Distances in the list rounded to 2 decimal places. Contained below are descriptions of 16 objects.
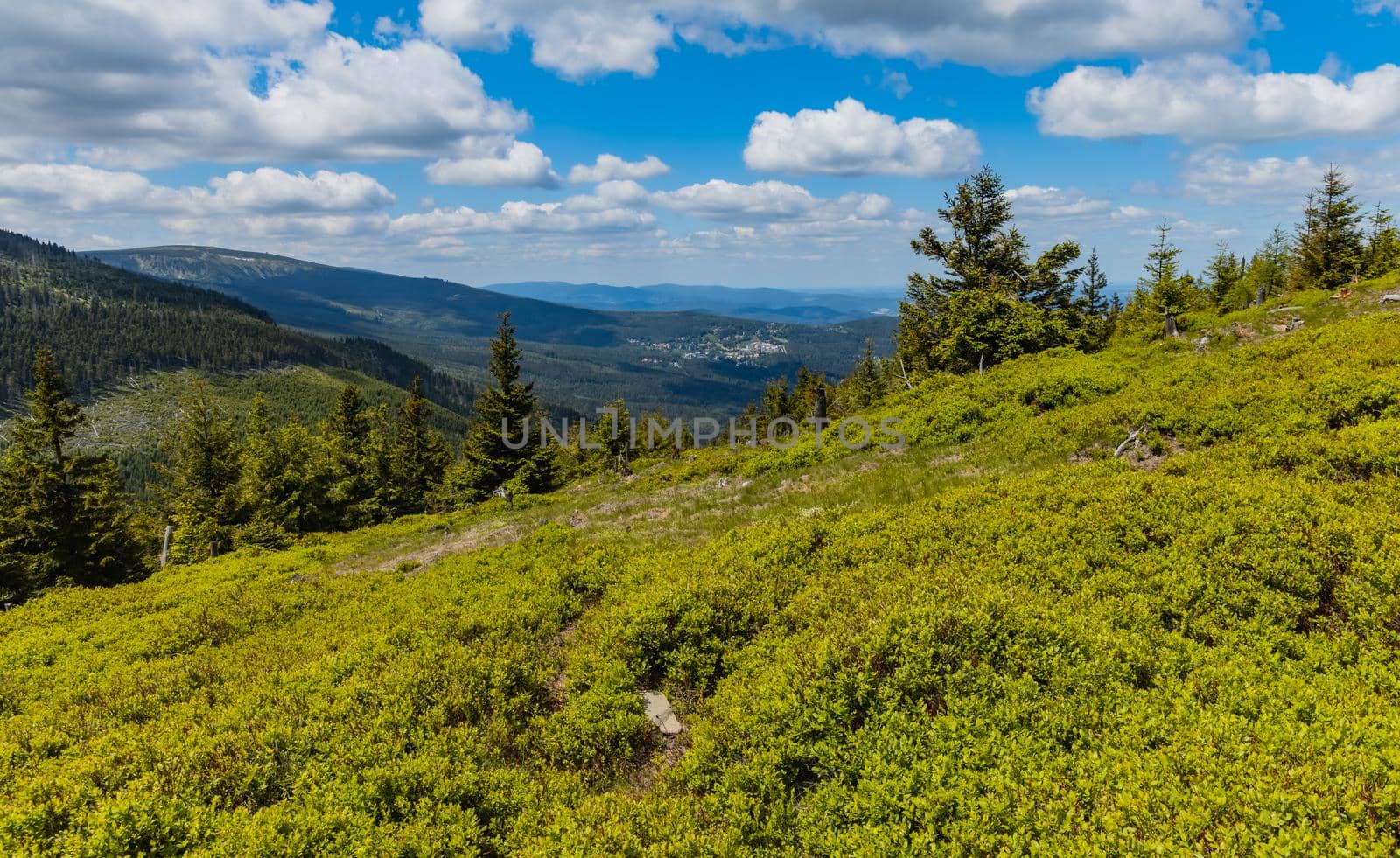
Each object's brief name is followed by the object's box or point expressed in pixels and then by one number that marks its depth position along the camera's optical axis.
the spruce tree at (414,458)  57.22
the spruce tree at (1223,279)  52.81
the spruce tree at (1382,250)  43.78
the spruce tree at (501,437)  47.28
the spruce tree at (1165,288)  47.44
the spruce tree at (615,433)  67.62
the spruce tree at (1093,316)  37.25
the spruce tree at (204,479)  39.41
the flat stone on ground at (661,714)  7.50
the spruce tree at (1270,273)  50.81
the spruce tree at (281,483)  41.40
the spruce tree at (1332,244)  46.91
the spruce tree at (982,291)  34.50
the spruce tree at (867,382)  74.81
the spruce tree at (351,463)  51.50
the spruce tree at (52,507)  29.75
